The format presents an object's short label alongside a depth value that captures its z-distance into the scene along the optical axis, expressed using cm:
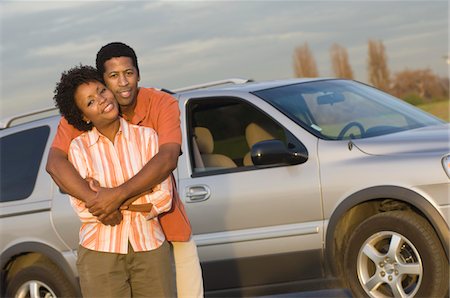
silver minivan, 612
